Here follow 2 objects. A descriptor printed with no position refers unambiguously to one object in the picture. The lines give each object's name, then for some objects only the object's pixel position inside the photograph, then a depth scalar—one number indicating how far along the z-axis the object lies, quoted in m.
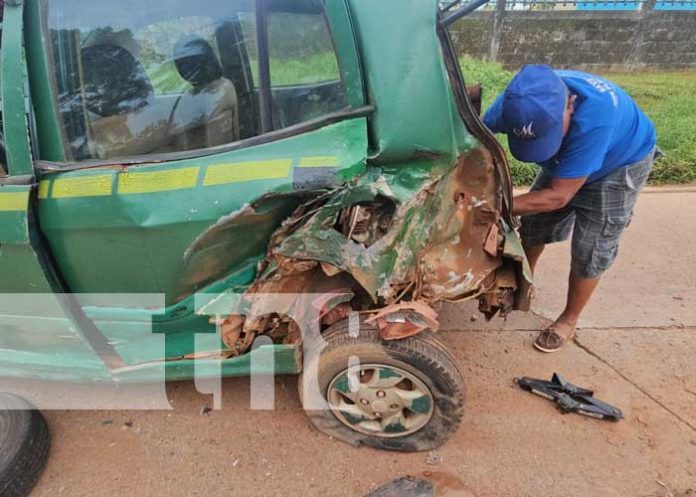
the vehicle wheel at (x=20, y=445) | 2.01
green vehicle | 1.80
